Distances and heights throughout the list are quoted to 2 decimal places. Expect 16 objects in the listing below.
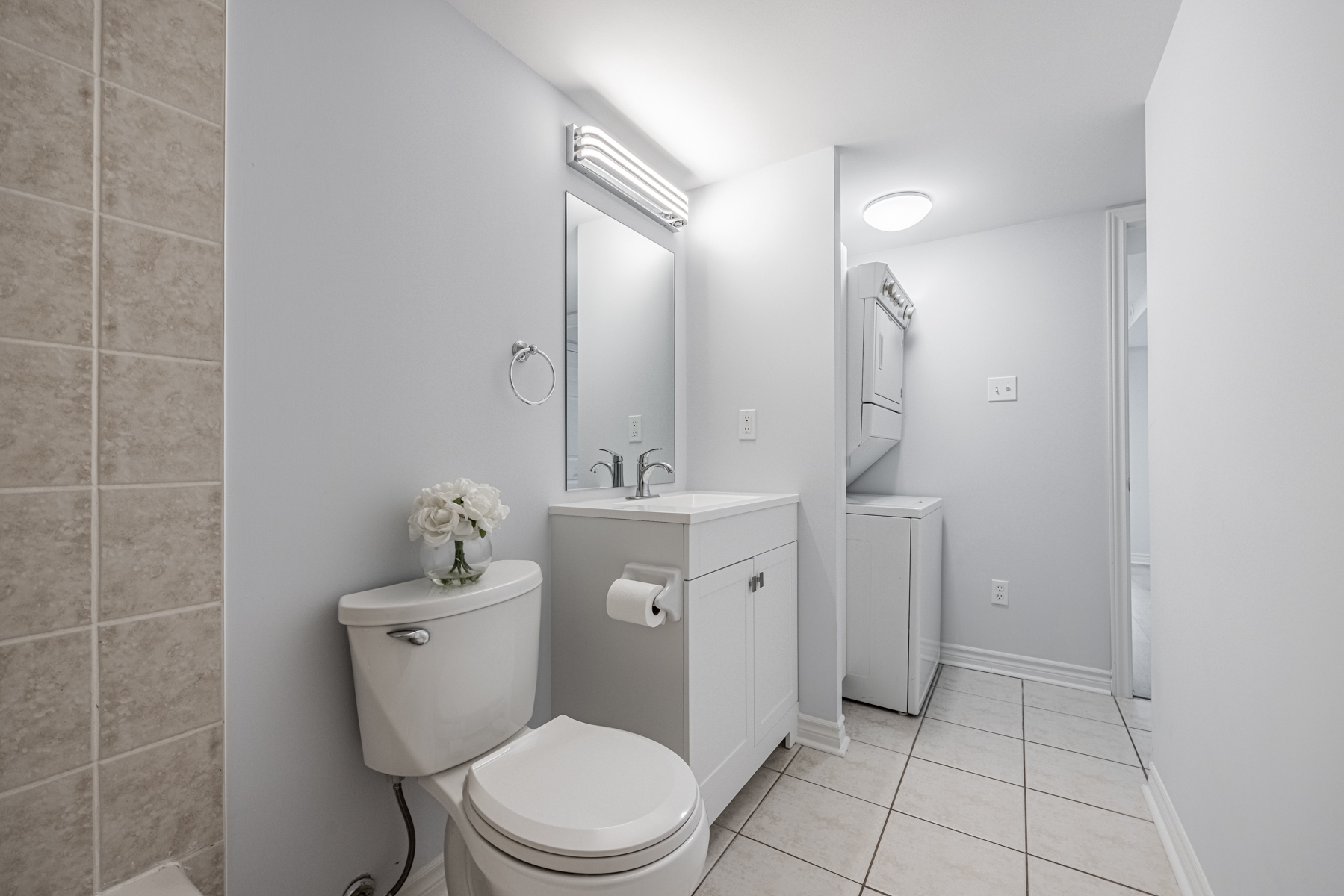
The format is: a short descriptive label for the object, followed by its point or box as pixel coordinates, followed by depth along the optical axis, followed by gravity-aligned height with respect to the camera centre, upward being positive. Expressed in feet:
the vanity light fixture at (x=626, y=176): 5.74 +3.02
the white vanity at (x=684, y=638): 4.70 -1.69
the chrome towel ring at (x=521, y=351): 5.11 +0.90
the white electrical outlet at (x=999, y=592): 8.80 -2.24
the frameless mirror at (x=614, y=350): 5.82 +1.12
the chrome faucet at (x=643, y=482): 6.46 -0.38
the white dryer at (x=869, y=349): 7.66 +1.38
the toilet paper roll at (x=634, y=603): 4.43 -1.22
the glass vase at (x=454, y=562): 3.93 -0.79
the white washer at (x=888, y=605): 7.36 -2.07
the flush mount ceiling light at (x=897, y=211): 7.70 +3.30
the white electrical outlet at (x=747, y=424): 7.14 +0.32
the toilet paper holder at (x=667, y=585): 4.57 -1.11
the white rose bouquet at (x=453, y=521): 3.84 -0.49
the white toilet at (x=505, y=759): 2.88 -1.95
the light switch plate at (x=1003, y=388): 8.75 +0.94
